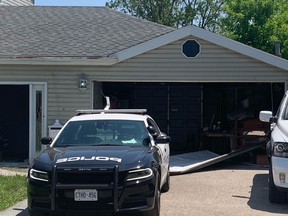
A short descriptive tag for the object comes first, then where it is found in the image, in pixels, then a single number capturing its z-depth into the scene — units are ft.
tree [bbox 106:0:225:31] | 124.32
